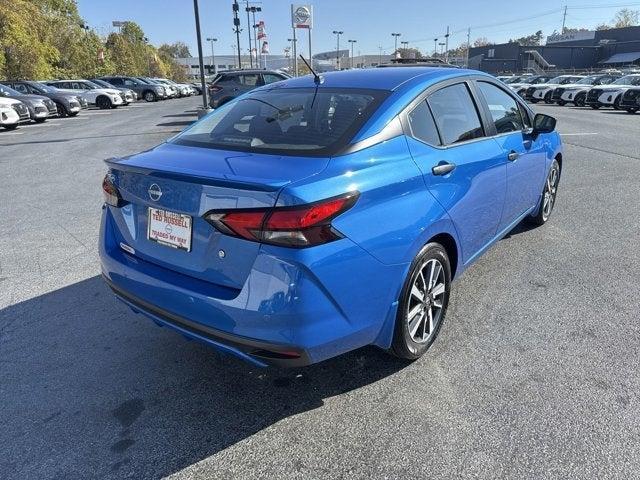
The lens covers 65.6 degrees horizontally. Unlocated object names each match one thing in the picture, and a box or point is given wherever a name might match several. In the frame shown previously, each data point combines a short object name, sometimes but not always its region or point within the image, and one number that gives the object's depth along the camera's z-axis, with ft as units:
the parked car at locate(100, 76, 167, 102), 118.93
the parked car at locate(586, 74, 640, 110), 73.20
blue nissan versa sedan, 7.20
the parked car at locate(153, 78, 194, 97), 134.00
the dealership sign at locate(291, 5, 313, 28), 96.32
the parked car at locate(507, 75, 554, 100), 99.81
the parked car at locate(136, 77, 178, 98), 124.57
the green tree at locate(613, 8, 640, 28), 405.59
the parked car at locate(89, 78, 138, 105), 100.96
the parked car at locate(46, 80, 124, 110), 94.07
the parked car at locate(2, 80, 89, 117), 72.64
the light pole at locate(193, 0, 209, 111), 53.31
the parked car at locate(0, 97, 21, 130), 52.42
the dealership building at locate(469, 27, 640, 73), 256.32
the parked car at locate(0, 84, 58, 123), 59.62
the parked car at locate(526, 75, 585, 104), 90.62
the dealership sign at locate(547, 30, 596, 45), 288.30
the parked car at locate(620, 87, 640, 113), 68.54
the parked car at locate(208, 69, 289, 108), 55.21
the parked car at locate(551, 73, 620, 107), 81.60
